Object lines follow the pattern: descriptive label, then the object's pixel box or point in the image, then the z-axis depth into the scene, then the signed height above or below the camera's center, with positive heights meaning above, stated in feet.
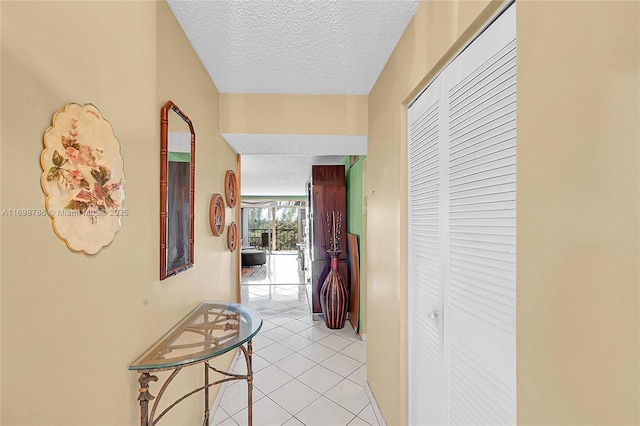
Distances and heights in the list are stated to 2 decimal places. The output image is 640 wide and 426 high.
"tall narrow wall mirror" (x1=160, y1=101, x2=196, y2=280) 4.31 +0.45
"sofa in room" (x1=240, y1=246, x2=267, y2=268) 27.12 -4.04
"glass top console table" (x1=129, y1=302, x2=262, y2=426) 3.48 -1.84
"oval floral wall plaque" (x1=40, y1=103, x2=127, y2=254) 2.42 +0.36
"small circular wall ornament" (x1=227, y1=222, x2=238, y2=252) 8.55 -0.65
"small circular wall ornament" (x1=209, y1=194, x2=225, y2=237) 6.78 +0.04
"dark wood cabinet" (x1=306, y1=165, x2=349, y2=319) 13.48 +0.16
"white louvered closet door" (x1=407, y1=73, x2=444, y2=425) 4.25 -0.71
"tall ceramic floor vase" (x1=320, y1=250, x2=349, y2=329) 12.15 -3.51
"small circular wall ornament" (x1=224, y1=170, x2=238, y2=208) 8.23 +0.84
